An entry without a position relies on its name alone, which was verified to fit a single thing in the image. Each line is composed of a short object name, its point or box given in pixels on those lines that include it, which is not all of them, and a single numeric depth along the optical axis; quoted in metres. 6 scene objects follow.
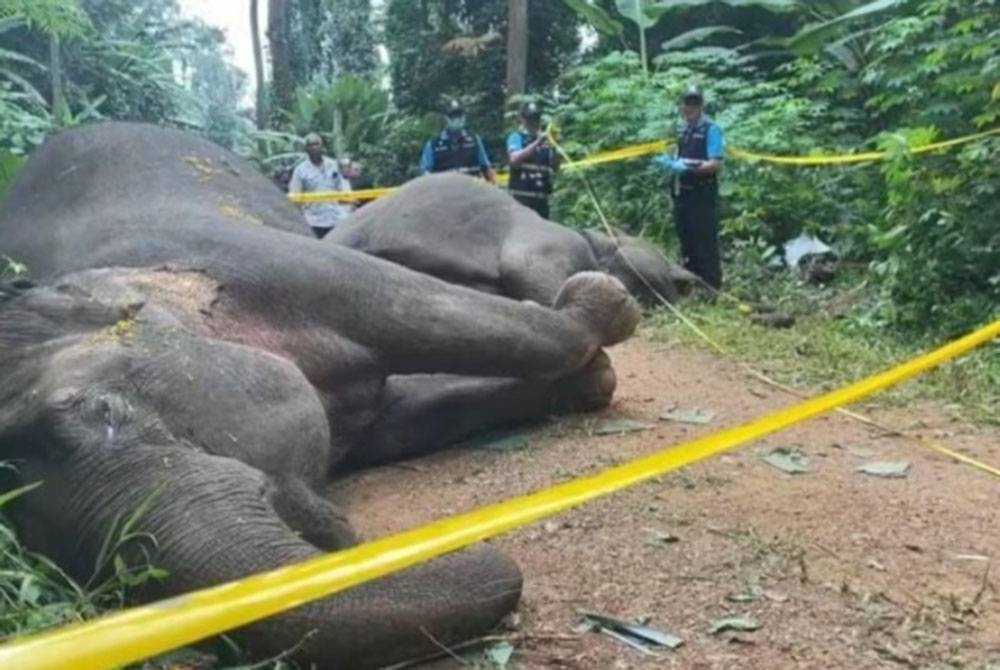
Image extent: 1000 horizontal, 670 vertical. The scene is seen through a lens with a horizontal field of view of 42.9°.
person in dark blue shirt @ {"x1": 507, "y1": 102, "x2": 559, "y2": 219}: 10.76
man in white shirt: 11.56
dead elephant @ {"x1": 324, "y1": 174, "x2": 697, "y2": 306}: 7.05
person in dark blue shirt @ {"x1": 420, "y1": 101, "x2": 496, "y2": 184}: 11.27
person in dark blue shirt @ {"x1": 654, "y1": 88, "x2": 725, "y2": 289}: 9.97
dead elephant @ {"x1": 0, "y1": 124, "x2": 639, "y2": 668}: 3.02
